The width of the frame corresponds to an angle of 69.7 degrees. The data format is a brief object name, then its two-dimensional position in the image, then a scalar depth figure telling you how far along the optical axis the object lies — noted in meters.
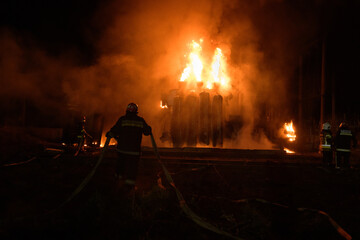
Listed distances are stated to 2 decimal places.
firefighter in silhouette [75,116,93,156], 9.16
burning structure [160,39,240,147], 11.72
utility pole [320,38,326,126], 13.00
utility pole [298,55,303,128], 15.01
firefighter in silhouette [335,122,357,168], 8.25
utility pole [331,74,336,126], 12.27
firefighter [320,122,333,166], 8.80
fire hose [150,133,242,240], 3.14
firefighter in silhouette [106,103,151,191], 4.88
